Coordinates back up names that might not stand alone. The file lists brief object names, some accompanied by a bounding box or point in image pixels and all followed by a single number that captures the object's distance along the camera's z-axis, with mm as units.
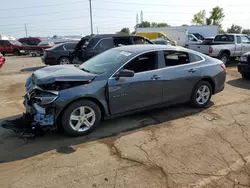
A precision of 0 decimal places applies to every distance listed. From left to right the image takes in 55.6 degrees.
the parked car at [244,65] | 8883
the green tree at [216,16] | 49344
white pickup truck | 12891
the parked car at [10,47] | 23594
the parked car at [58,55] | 12332
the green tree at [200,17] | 52744
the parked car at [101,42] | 9539
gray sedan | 4035
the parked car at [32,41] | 25125
